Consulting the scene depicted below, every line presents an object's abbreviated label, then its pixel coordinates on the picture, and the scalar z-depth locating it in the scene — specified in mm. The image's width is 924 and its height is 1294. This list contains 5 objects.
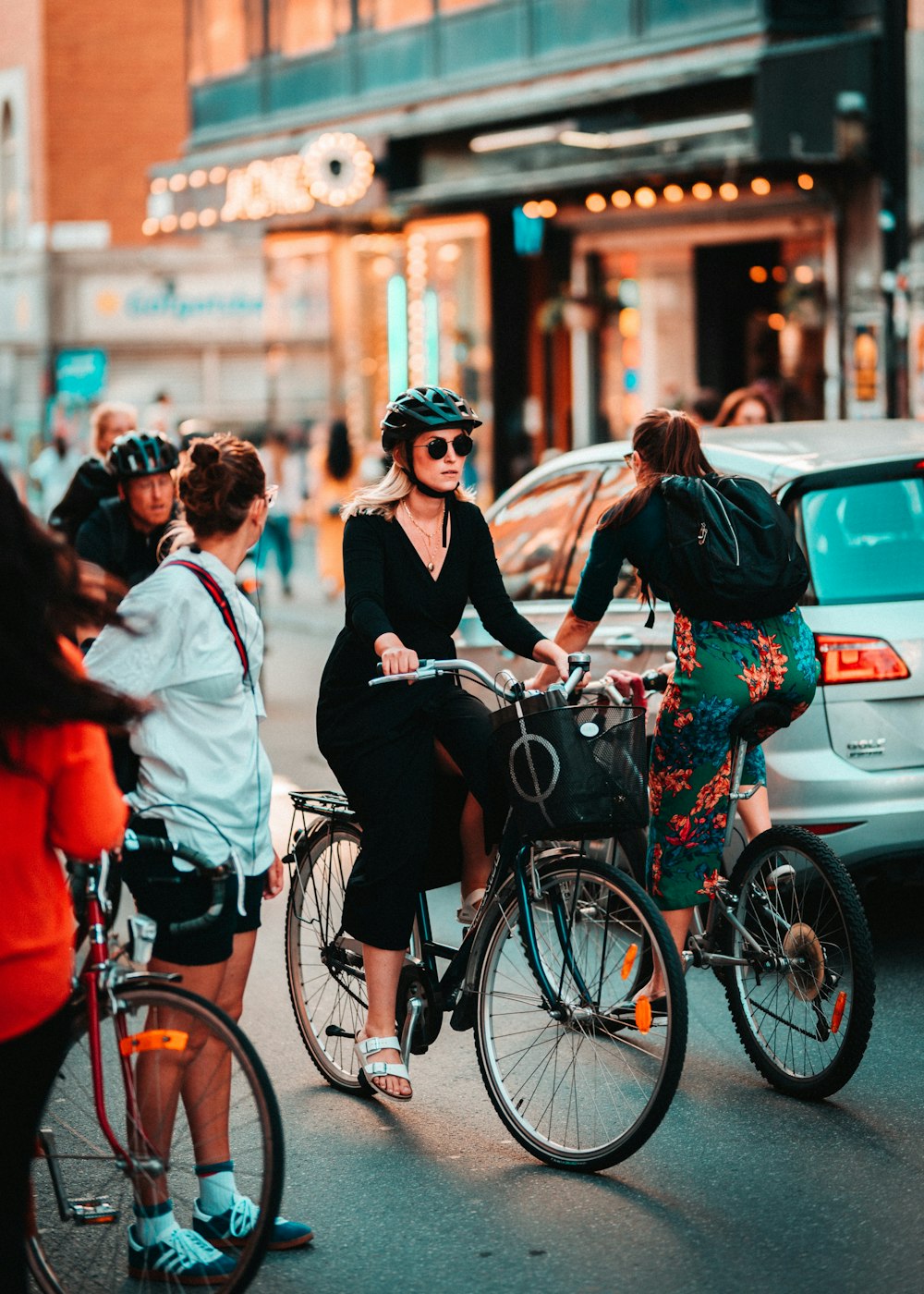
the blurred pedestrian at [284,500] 20547
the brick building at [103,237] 39375
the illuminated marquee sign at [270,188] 22422
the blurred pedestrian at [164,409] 20219
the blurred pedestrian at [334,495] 21141
